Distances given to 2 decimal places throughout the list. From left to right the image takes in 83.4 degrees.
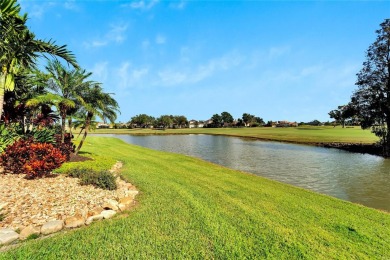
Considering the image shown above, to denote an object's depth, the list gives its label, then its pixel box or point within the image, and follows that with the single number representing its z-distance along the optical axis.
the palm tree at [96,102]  15.34
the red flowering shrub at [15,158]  9.31
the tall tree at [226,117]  172.62
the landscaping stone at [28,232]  5.12
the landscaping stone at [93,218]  5.90
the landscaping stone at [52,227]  5.36
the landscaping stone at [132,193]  7.90
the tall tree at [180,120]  163.75
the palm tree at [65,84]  14.02
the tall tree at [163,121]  140.50
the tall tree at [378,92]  28.09
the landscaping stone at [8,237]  4.84
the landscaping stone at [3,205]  6.25
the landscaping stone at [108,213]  6.22
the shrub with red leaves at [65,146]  12.47
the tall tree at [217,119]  171.50
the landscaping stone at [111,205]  6.62
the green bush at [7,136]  10.84
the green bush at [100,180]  8.46
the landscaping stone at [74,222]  5.69
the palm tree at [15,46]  7.18
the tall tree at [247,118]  168.75
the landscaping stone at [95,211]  6.22
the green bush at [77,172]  9.41
